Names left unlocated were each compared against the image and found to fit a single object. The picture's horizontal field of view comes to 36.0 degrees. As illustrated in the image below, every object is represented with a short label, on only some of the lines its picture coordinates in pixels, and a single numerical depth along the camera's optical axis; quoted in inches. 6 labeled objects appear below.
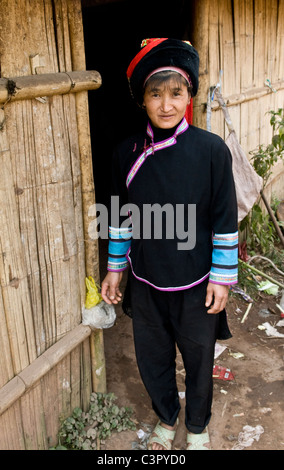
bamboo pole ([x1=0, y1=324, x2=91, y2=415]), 77.5
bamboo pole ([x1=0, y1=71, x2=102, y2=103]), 66.9
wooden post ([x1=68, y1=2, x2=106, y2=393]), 79.2
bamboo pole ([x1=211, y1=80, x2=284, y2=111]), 146.1
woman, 76.1
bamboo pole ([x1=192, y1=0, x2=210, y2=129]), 123.0
